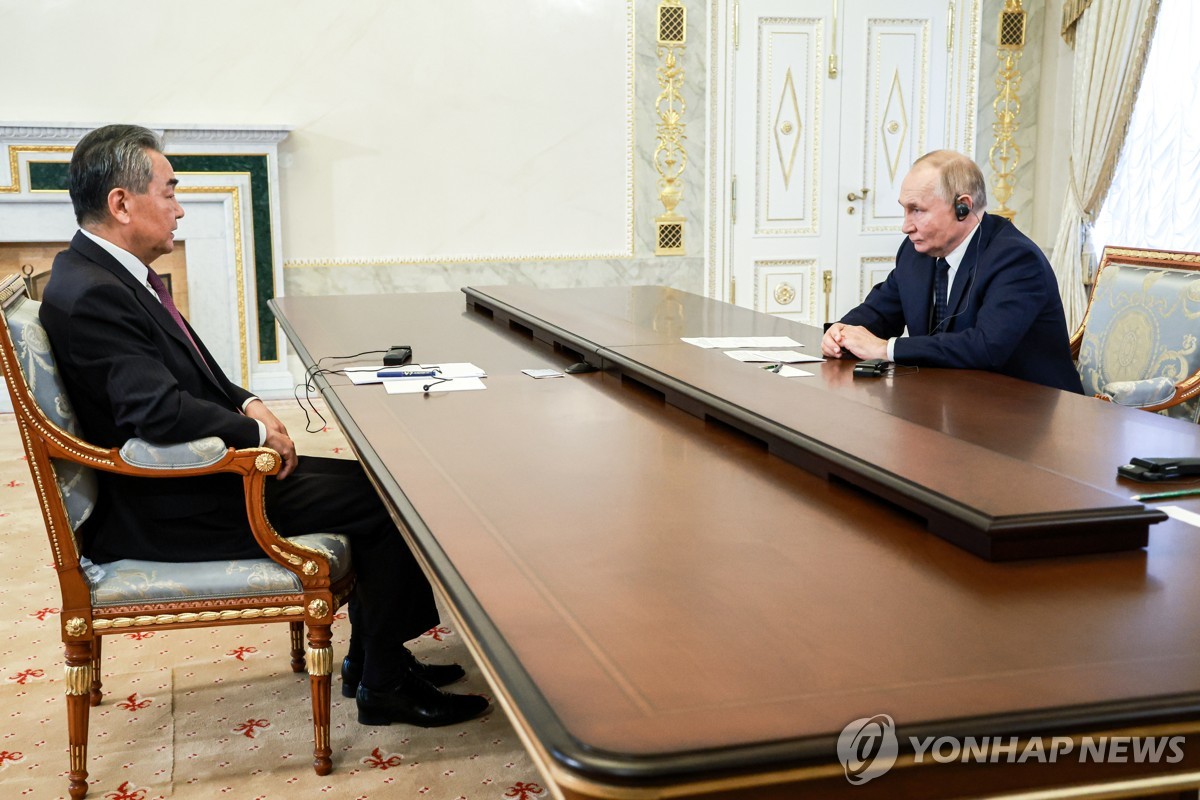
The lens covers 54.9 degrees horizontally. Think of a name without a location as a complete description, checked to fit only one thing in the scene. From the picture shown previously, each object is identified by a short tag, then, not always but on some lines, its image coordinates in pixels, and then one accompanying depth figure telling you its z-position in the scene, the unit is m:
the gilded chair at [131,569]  2.27
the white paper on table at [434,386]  2.66
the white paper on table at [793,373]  2.81
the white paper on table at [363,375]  2.80
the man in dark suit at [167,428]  2.34
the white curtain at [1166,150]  5.91
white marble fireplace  5.84
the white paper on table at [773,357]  3.00
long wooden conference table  1.03
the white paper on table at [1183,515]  1.63
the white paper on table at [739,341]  3.24
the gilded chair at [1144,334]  3.26
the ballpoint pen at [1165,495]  1.76
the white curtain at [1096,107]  6.23
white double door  6.99
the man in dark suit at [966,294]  2.99
